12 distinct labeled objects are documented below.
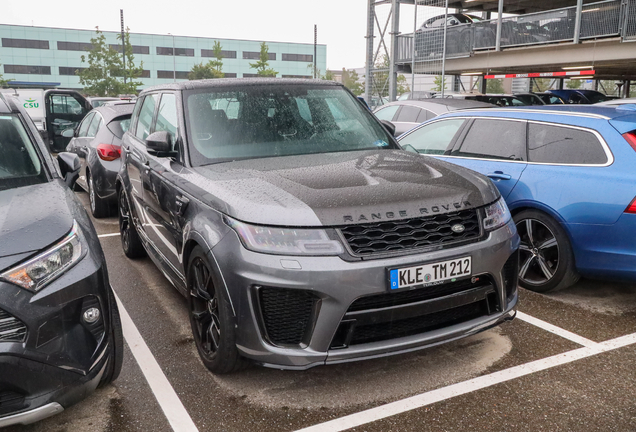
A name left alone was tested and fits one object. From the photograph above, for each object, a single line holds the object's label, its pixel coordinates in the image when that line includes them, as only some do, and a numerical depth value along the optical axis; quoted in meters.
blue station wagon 4.02
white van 11.69
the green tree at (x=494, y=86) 48.67
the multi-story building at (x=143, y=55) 73.62
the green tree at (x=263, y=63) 57.34
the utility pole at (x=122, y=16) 43.50
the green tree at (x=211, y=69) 60.97
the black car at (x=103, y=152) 7.43
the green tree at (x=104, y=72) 48.12
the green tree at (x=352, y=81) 72.25
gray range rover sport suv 2.78
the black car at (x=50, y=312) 2.29
